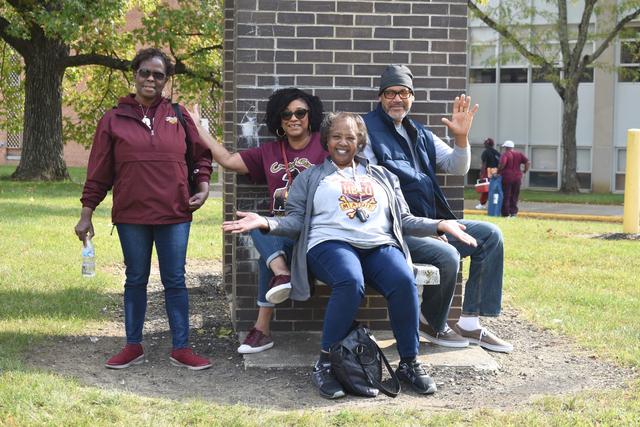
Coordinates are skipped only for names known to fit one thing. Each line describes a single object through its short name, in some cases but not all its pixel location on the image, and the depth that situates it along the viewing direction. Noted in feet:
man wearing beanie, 20.21
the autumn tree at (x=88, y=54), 76.69
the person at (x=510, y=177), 68.49
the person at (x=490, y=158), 70.95
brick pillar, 21.68
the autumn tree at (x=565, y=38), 92.84
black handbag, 17.56
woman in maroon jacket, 19.06
